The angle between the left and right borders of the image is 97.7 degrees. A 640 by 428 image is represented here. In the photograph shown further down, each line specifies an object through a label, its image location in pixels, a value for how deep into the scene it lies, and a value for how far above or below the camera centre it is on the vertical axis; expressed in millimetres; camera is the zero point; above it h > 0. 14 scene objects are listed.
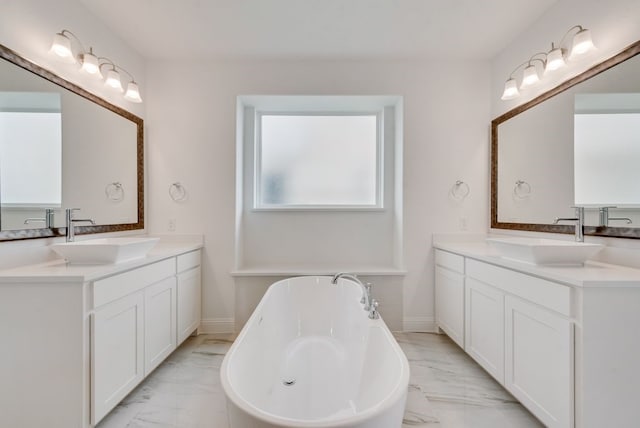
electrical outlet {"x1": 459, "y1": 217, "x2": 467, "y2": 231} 2645 -79
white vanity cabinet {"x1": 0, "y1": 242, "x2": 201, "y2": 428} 1288 -627
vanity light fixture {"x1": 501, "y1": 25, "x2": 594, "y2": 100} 1658 +1044
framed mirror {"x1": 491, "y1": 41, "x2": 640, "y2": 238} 1505 +405
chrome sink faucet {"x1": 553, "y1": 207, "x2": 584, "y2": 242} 1686 -47
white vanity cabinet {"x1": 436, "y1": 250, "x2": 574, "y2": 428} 1273 -667
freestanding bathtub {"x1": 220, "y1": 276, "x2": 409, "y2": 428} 918 -827
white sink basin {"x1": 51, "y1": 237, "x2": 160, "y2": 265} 1531 -217
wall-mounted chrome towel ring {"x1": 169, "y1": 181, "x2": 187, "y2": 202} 2607 +199
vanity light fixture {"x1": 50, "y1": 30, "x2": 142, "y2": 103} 1712 +1037
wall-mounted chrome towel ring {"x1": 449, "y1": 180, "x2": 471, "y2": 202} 2643 +224
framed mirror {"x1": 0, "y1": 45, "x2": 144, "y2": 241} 1488 +374
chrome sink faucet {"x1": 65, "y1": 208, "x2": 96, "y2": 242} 1753 -58
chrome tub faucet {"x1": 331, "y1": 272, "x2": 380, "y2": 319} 1682 -567
